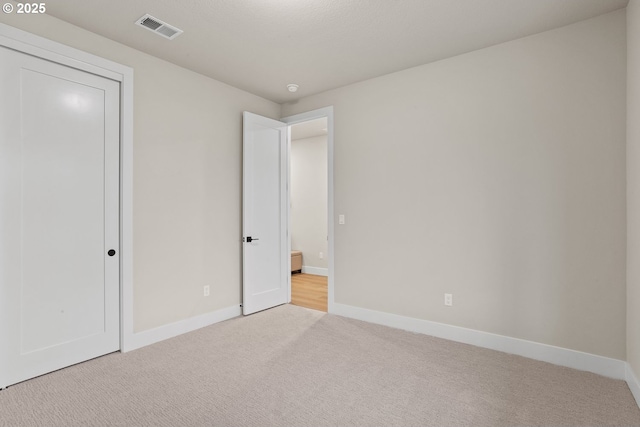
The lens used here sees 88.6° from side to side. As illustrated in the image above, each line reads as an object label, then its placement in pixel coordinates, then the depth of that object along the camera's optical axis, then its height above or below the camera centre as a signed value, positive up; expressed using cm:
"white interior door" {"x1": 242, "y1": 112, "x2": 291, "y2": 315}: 386 +2
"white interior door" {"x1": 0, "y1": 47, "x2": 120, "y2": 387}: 228 +1
